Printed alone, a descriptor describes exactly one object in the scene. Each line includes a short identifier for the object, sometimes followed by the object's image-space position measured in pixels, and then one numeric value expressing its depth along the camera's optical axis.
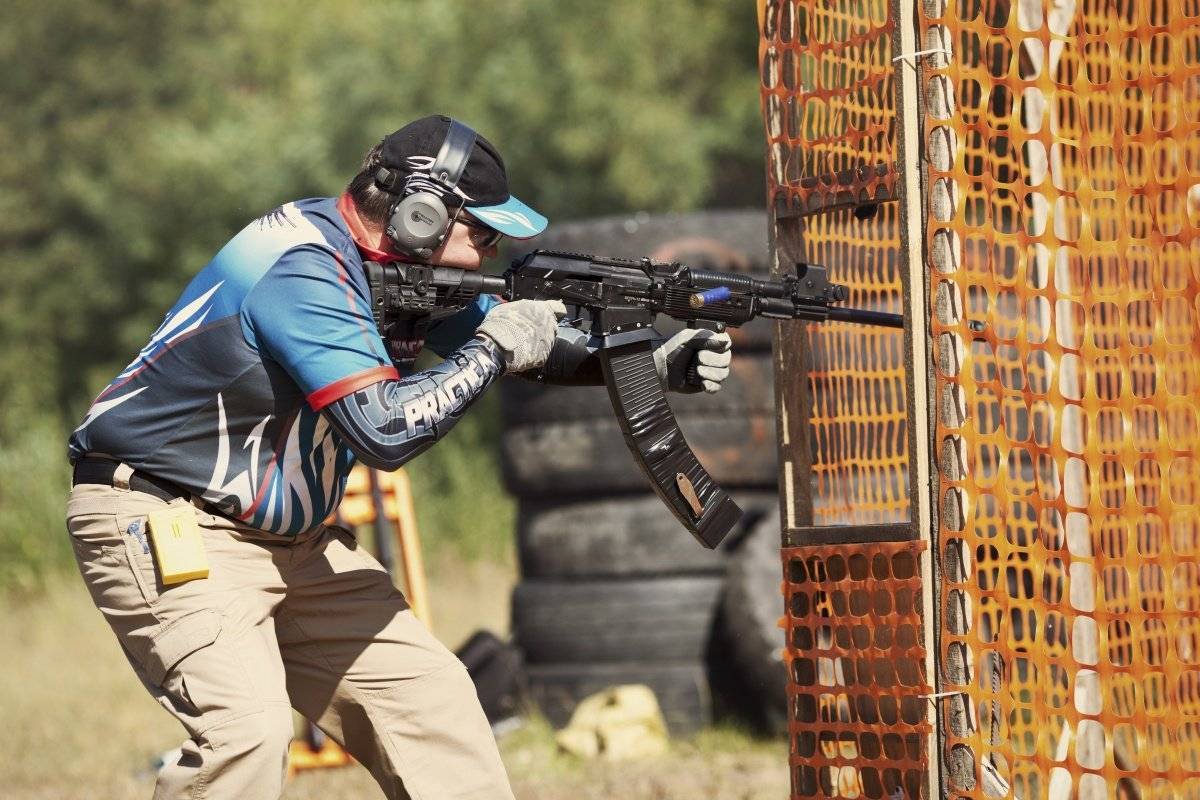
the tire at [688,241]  16.83
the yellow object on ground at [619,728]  14.89
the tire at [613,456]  16.37
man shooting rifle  7.41
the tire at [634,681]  15.73
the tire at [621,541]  16.19
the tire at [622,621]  15.98
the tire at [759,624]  15.03
